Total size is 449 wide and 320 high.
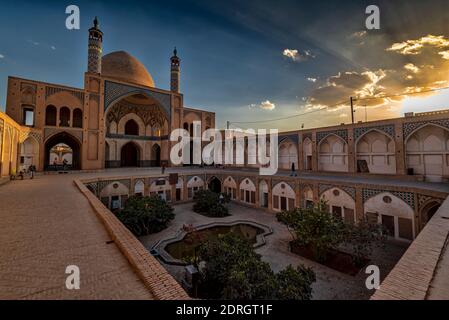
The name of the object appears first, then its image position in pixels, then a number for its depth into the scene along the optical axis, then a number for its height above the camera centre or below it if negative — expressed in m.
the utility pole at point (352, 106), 17.65 +5.24
